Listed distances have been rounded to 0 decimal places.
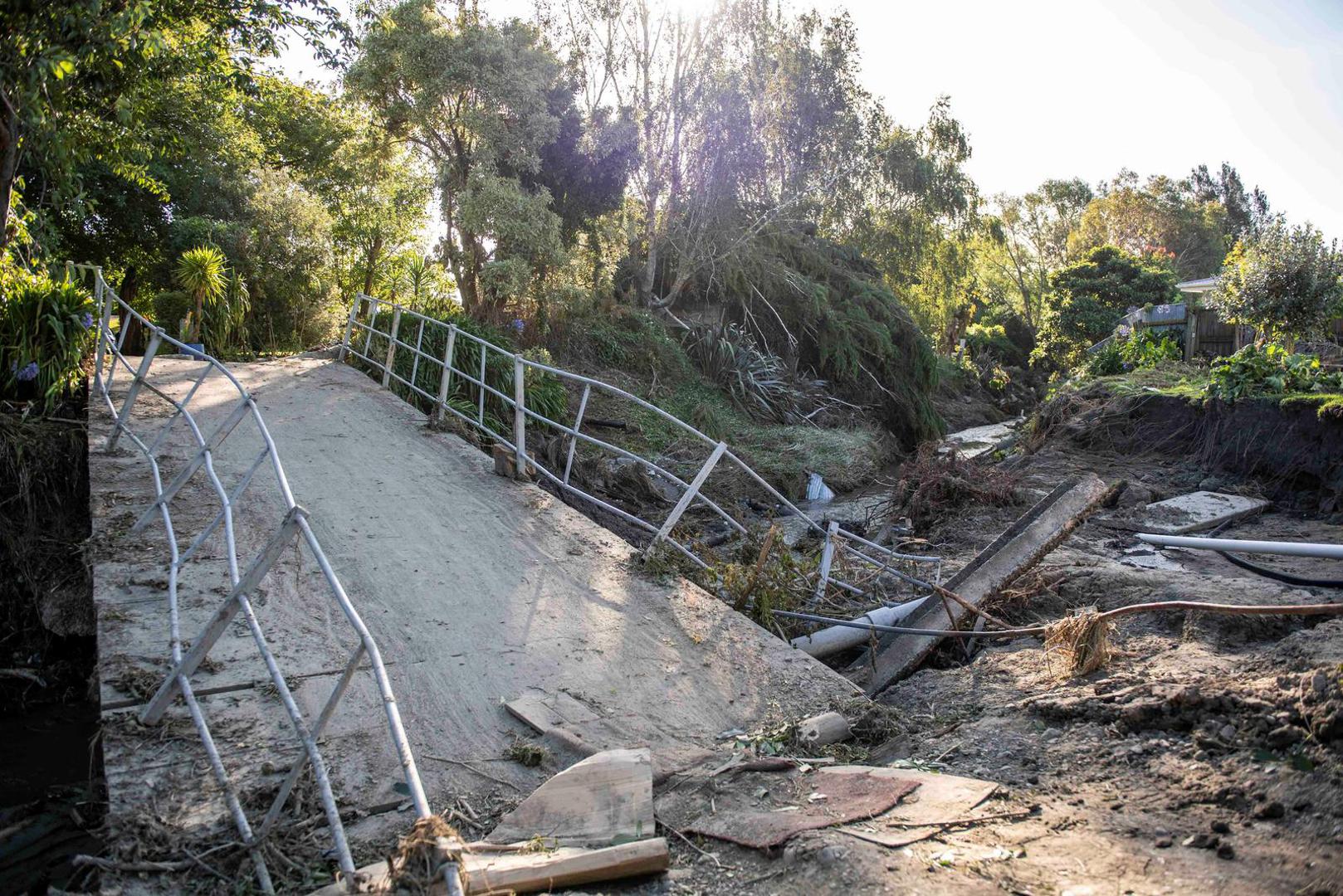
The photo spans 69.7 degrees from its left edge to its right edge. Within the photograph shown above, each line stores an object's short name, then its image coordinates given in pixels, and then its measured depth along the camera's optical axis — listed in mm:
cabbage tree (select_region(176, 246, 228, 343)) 12216
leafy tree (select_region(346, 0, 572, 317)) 14633
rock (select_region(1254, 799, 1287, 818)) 2934
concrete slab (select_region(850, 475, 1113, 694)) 5617
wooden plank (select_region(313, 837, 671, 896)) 2746
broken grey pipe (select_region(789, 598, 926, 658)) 5691
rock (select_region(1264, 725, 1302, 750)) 3289
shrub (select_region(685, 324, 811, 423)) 18844
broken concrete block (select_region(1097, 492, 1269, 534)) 8820
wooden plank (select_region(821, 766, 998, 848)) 3033
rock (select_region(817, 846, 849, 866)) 2863
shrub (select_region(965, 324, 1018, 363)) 34344
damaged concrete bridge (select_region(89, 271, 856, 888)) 3324
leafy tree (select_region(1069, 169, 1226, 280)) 50781
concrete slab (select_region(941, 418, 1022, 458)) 19469
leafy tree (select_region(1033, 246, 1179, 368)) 28984
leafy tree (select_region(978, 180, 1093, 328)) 51219
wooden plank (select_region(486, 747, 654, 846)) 3141
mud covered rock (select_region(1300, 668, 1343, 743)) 3174
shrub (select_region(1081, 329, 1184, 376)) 17047
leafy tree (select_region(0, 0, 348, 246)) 6328
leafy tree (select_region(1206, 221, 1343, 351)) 15641
